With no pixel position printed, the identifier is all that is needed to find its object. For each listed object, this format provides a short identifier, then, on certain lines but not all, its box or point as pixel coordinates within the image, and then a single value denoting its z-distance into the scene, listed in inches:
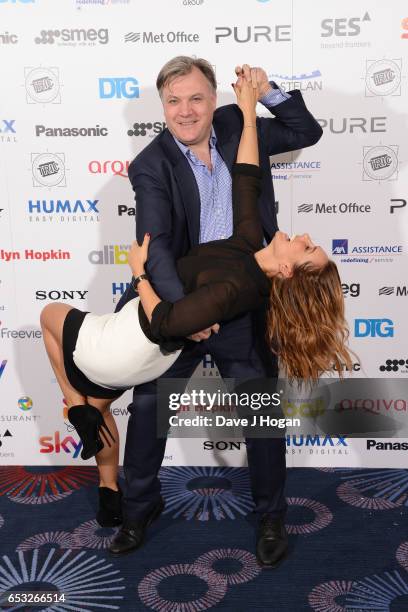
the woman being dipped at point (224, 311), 95.7
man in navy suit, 105.9
